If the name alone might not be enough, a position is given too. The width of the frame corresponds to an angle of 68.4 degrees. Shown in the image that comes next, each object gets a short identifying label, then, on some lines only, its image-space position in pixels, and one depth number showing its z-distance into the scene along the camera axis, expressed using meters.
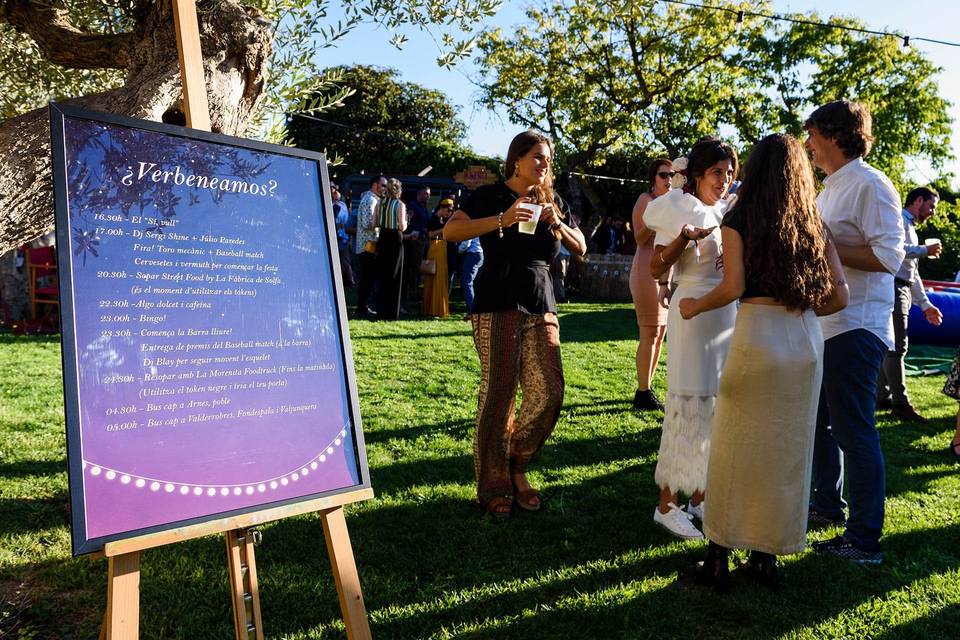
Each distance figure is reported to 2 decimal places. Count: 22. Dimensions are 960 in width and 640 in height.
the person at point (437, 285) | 11.59
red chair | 10.06
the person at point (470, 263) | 10.95
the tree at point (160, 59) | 2.67
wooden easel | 1.93
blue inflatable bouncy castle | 11.04
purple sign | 1.97
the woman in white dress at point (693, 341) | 3.78
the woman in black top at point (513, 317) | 3.90
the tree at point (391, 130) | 31.75
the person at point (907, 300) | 6.14
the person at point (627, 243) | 19.05
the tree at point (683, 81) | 21.17
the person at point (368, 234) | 10.83
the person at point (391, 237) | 10.82
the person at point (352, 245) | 12.70
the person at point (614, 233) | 20.64
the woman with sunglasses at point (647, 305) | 5.78
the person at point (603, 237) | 21.58
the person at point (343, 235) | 12.24
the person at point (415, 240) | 13.31
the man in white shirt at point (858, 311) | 3.50
